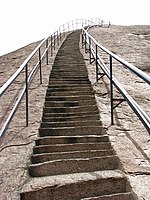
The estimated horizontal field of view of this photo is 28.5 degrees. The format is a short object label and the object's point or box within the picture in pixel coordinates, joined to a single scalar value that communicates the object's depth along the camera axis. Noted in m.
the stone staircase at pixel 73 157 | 2.74
